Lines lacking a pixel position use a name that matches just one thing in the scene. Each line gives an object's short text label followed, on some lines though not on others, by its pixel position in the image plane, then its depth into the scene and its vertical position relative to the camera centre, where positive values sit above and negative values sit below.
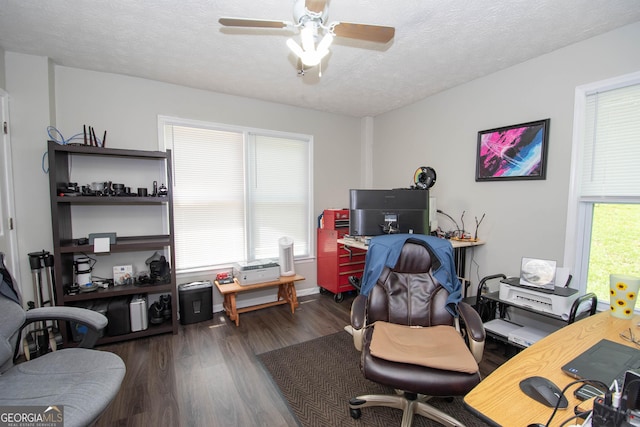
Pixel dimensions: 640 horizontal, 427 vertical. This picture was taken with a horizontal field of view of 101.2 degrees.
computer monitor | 2.74 -0.16
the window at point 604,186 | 1.88 +0.08
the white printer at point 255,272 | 2.89 -0.86
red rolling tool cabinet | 3.43 -0.81
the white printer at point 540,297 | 1.81 -0.74
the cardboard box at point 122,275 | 2.58 -0.80
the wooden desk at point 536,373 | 0.76 -0.63
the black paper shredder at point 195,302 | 2.79 -1.16
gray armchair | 1.07 -0.84
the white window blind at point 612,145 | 1.86 +0.39
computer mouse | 0.79 -0.62
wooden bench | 2.83 -1.17
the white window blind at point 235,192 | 2.98 +0.04
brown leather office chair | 1.29 -0.83
